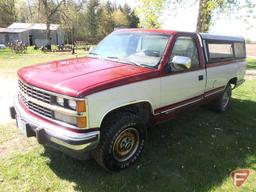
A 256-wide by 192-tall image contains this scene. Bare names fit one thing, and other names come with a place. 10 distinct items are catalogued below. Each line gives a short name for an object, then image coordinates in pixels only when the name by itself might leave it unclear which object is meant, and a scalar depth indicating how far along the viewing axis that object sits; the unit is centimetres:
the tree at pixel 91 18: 5834
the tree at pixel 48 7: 3822
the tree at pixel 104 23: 5969
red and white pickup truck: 338
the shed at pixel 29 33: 4816
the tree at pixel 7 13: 5809
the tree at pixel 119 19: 6253
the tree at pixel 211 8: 1439
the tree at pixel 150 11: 1737
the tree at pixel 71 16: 4425
